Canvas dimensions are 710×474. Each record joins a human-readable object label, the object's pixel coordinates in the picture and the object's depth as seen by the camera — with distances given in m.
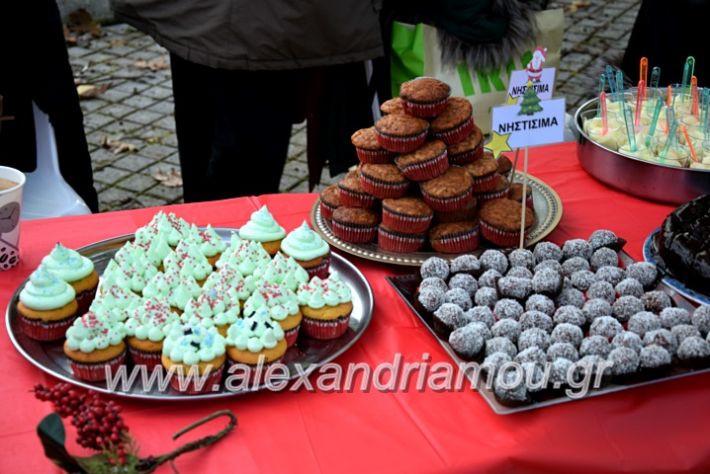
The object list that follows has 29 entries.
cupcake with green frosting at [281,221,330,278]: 1.69
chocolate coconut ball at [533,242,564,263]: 1.74
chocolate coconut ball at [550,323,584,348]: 1.45
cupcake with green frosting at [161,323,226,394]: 1.35
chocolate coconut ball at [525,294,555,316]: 1.55
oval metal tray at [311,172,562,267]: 1.86
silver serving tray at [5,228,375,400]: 1.38
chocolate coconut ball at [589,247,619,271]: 1.73
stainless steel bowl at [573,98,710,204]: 2.10
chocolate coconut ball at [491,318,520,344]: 1.47
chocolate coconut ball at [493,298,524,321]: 1.54
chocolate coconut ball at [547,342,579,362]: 1.40
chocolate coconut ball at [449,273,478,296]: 1.62
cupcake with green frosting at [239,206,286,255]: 1.77
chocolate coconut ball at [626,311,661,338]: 1.48
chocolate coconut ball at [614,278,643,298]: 1.61
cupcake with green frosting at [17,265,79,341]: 1.48
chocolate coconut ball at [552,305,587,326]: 1.51
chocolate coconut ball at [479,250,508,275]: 1.69
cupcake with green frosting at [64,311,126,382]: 1.37
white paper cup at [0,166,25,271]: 1.69
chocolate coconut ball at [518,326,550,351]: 1.44
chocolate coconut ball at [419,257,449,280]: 1.66
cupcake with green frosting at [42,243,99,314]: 1.57
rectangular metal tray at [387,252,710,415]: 1.34
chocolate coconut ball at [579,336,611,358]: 1.41
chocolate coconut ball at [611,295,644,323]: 1.54
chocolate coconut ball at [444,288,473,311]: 1.56
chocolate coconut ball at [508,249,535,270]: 1.71
